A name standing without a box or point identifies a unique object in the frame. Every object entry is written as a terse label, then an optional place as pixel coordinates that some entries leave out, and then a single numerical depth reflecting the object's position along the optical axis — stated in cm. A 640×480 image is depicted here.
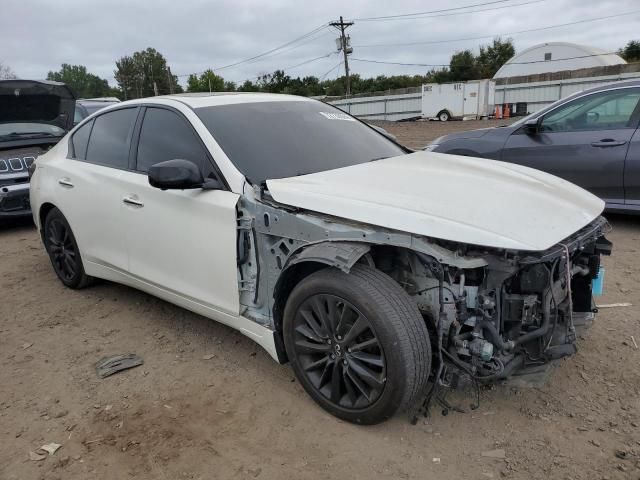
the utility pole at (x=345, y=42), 4675
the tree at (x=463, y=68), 5884
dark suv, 691
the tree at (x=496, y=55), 6284
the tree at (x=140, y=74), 8594
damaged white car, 247
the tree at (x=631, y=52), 4819
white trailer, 2817
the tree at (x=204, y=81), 7044
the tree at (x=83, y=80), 10019
